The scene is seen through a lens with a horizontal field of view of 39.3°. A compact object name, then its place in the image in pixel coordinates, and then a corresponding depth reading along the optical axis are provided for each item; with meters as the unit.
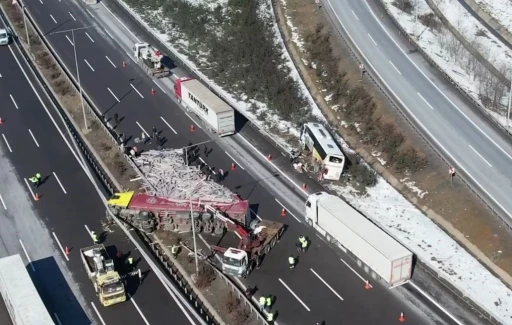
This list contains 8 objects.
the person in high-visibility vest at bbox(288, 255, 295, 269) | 48.75
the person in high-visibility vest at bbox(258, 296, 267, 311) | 44.78
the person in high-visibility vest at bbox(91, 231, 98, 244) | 51.72
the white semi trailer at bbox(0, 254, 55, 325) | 40.65
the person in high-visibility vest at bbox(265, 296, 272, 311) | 45.06
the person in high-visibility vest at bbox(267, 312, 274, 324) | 44.09
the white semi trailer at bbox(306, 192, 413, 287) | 46.22
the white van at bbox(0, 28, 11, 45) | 84.56
